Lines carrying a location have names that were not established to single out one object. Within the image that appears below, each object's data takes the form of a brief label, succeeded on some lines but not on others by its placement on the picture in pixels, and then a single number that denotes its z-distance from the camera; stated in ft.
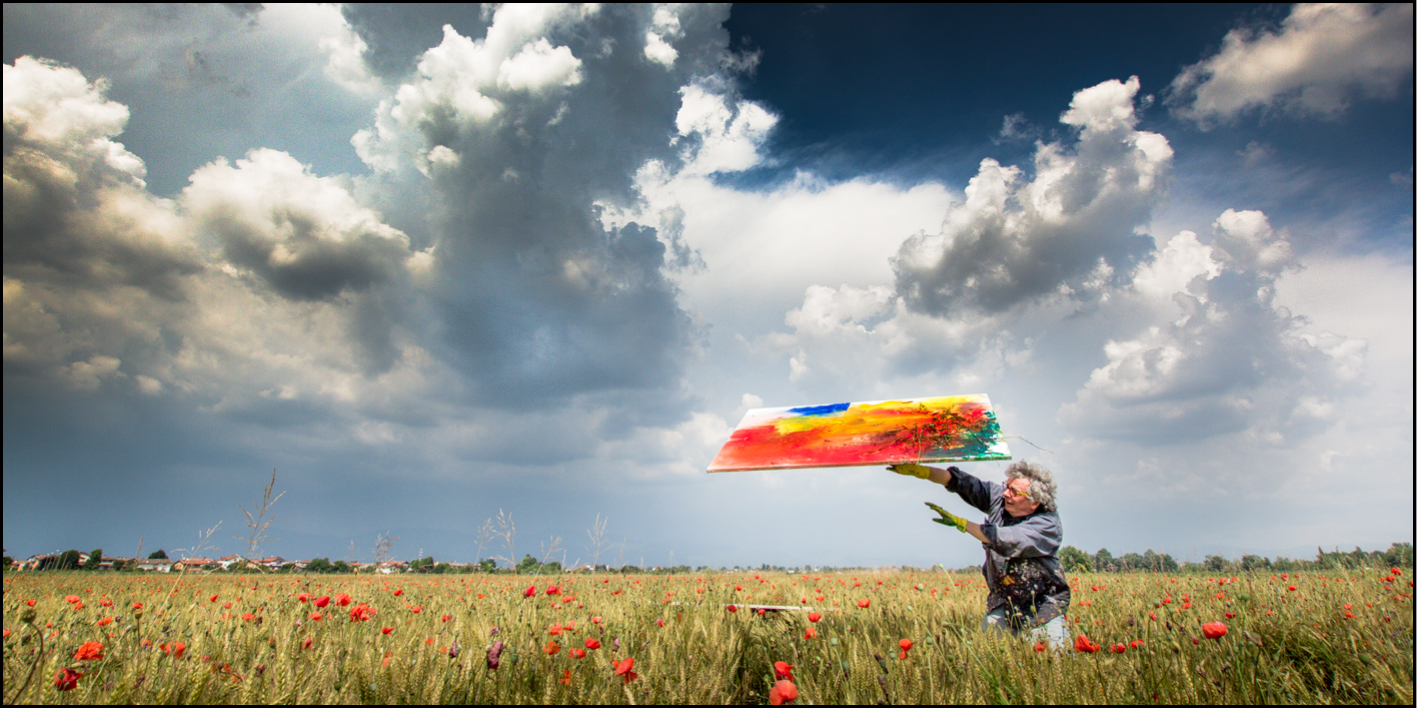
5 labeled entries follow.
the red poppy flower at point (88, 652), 9.71
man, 15.99
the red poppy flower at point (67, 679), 9.21
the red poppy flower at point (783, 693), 7.86
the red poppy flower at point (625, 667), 8.70
